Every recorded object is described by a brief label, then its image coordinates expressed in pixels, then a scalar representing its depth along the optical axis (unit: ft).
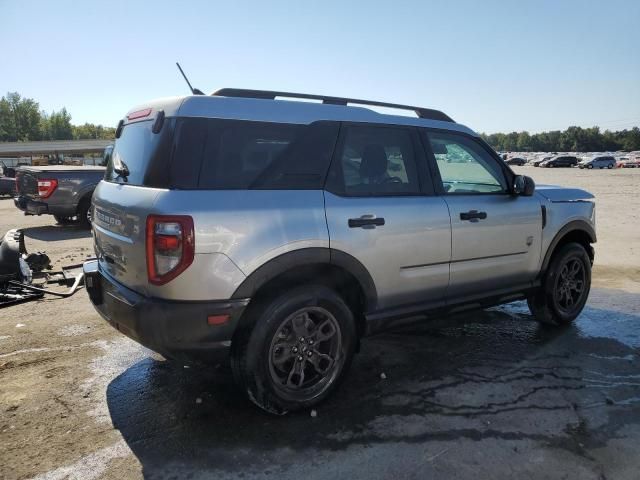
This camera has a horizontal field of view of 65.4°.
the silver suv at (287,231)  9.28
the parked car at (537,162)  231.26
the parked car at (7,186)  70.44
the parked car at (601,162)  184.96
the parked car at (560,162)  212.23
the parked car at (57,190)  34.76
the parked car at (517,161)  244.63
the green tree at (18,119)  398.42
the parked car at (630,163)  197.42
